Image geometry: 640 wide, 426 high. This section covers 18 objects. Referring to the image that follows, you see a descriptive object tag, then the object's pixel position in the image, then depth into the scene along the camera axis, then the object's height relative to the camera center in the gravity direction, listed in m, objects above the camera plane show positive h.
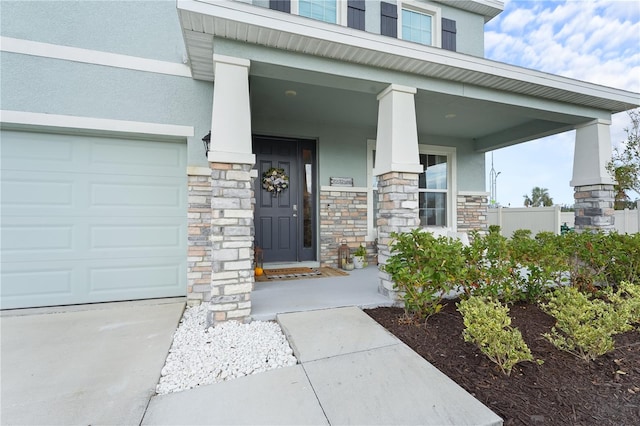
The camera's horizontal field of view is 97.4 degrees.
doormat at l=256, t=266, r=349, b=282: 4.42 -0.91
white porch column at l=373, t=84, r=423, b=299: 3.34 +0.63
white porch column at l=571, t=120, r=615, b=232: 4.60 +0.73
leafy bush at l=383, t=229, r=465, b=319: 2.74 -0.49
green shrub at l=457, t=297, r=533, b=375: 1.86 -0.79
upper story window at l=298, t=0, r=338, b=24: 4.33 +3.28
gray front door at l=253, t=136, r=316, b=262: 5.16 +0.28
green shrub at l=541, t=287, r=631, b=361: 1.94 -0.75
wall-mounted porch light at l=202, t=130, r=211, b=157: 3.42 +0.96
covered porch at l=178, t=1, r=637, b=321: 2.74 +1.65
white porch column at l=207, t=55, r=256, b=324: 2.71 +0.23
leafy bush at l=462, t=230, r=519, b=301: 2.93 -0.51
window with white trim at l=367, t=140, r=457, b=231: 6.25 +0.75
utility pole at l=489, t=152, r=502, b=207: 20.03 +2.86
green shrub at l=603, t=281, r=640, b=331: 2.14 -0.66
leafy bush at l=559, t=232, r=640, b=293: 3.38 -0.46
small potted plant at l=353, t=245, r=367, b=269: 5.22 -0.72
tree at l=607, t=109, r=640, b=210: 4.48 +0.95
